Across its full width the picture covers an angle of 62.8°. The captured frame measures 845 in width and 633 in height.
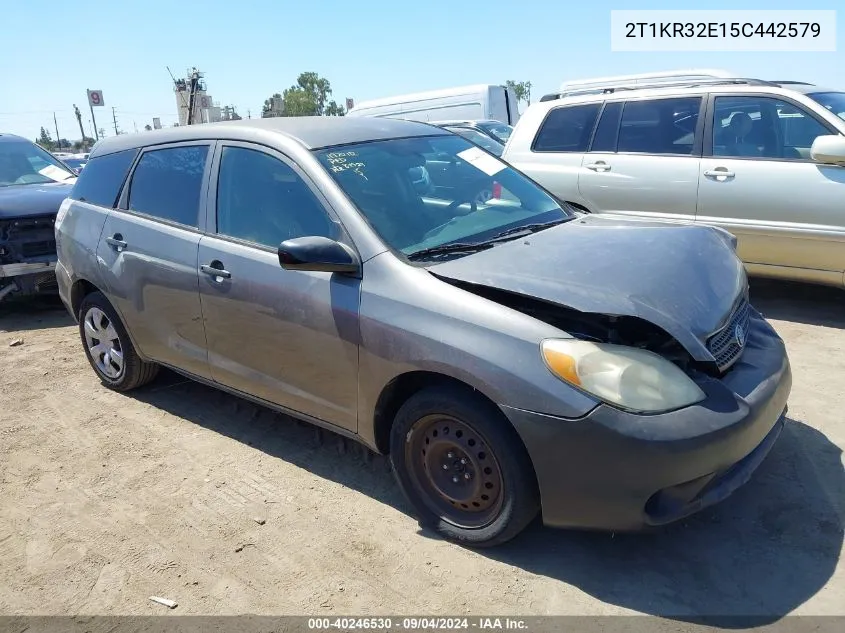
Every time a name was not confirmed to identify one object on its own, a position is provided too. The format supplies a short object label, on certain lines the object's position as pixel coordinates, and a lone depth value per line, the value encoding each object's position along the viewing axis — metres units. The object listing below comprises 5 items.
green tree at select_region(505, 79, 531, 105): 80.27
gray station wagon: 2.49
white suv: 5.33
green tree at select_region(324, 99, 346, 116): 74.29
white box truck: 15.80
